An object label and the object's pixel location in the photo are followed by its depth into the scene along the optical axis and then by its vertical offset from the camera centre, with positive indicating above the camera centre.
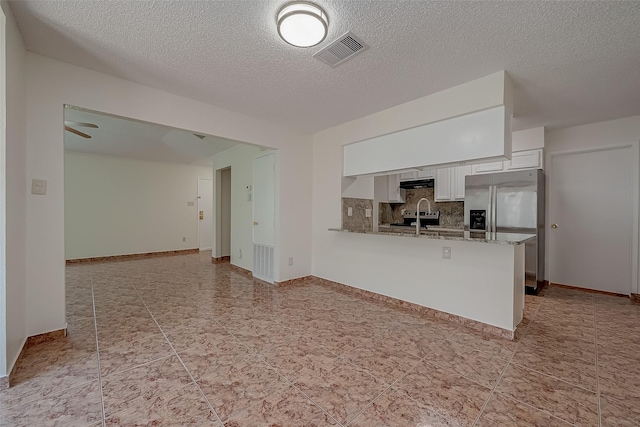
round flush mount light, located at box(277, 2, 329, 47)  1.66 +1.22
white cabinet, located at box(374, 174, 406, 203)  4.91 +0.42
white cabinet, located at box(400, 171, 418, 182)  4.97 +0.67
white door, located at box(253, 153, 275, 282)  4.16 -0.07
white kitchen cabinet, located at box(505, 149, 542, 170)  3.94 +0.78
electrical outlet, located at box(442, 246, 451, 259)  2.85 -0.43
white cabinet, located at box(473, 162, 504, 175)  4.14 +0.70
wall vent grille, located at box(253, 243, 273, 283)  4.19 -0.82
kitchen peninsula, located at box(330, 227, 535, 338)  2.45 -0.64
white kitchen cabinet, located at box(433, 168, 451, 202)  4.63 +0.47
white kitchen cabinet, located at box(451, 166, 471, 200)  4.46 +0.52
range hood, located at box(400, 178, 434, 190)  4.84 +0.53
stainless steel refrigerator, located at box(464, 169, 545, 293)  3.75 +0.06
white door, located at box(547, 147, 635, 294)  3.70 -0.11
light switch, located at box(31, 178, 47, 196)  2.20 +0.21
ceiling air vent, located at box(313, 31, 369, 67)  1.98 +1.28
